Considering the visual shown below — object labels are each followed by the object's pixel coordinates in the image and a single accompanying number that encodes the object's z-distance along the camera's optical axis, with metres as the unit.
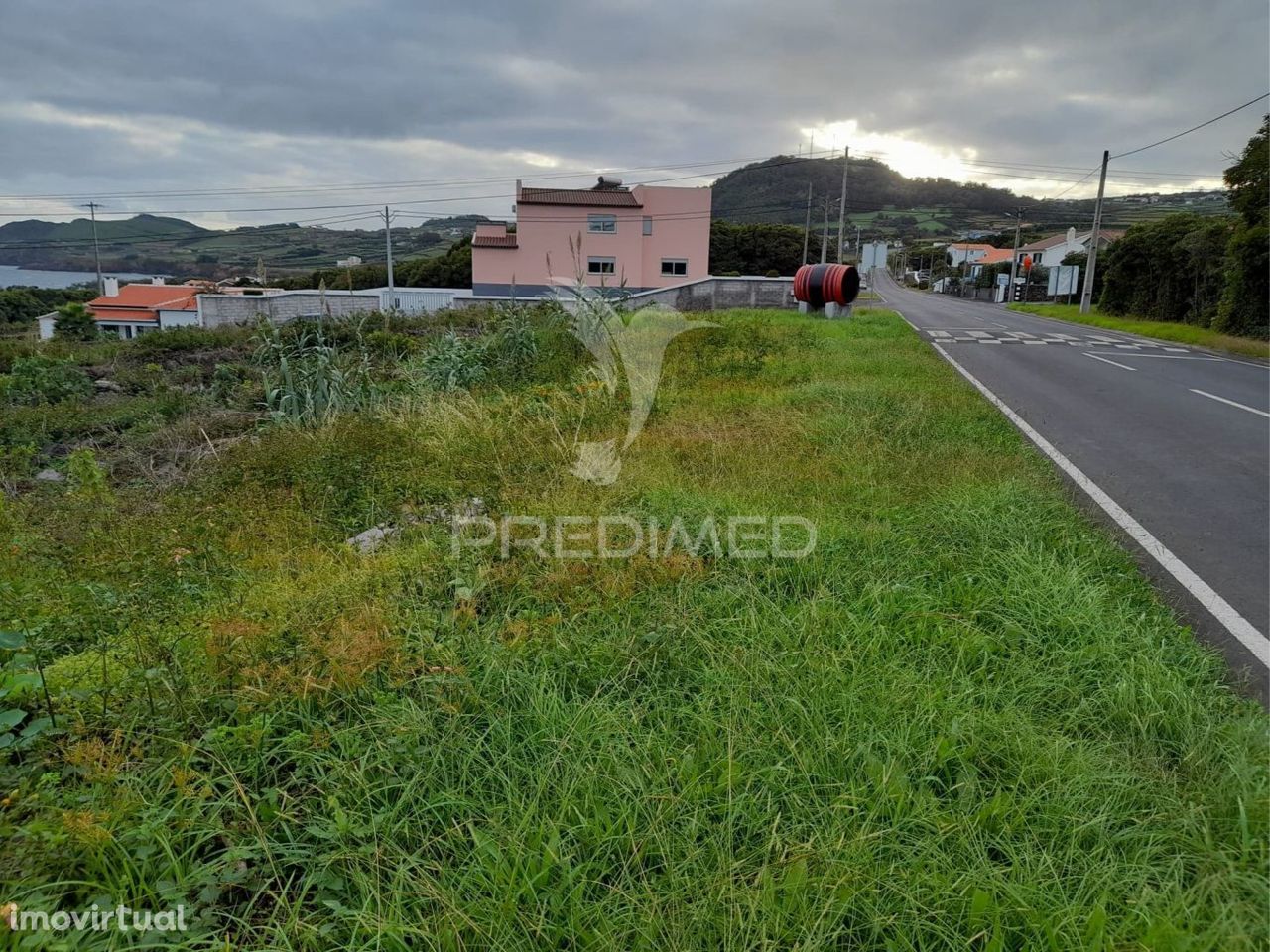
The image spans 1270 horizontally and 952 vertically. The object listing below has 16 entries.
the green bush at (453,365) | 9.78
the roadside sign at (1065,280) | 34.81
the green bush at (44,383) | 11.49
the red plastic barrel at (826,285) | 18.58
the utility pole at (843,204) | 34.44
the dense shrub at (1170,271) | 20.33
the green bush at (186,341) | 16.98
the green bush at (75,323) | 25.83
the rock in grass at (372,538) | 4.48
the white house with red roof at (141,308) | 35.22
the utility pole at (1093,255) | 26.25
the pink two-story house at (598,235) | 37.34
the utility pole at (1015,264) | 44.38
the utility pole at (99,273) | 54.85
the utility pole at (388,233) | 38.91
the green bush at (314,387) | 8.09
